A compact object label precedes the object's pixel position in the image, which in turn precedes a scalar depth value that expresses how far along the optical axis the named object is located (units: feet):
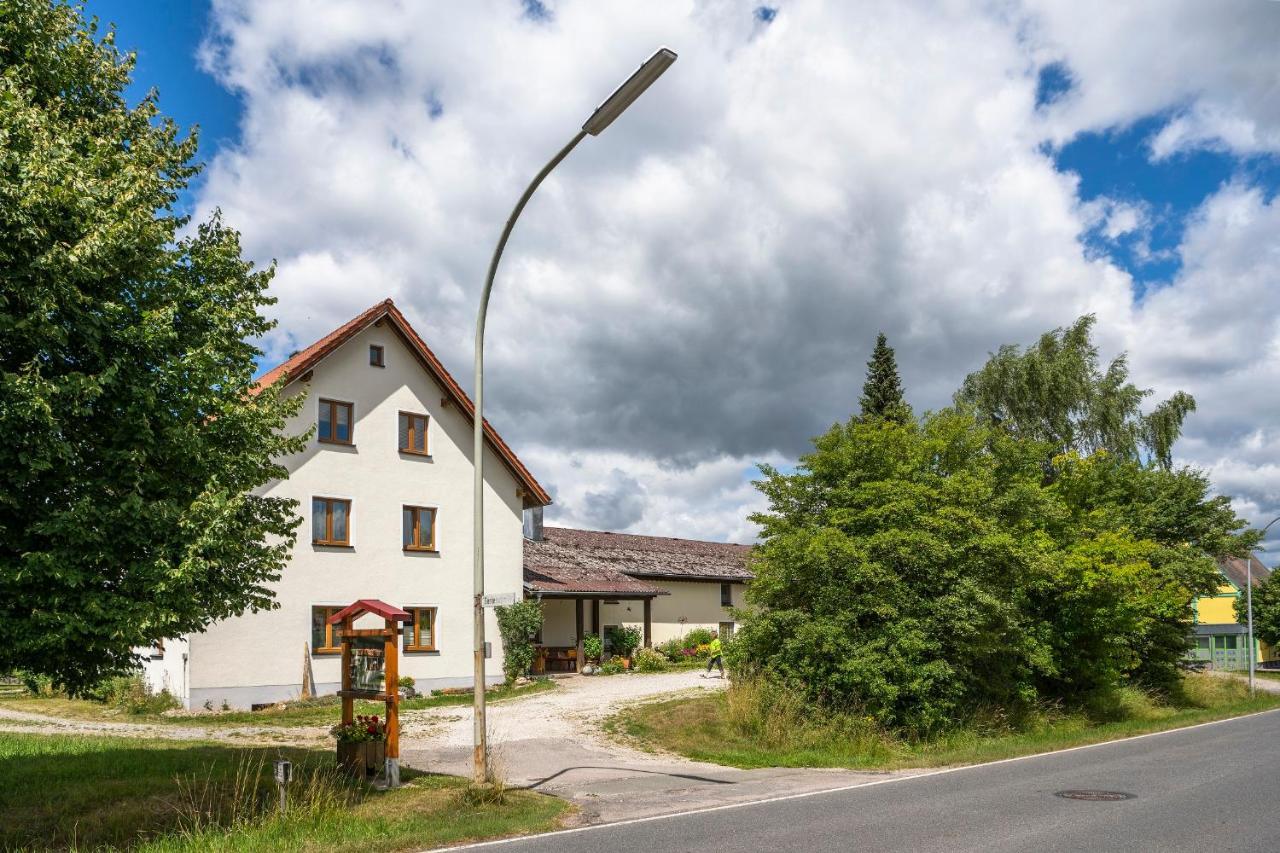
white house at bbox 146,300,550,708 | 81.46
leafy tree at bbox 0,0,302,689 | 30.40
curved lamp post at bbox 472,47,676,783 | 32.04
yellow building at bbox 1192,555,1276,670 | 210.38
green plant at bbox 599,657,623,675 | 108.17
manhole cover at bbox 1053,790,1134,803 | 39.32
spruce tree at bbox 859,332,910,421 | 131.44
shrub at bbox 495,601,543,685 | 96.68
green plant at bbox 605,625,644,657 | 117.80
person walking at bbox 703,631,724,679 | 95.25
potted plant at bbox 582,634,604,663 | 111.14
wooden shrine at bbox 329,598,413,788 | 43.52
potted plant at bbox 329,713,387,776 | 43.83
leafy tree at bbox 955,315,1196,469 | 131.64
